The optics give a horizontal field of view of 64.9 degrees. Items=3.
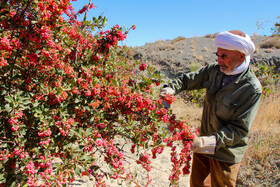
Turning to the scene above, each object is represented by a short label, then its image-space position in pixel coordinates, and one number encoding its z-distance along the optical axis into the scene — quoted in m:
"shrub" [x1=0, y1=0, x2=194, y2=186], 1.37
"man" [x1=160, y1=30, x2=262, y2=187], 1.73
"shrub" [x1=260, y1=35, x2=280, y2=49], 12.50
